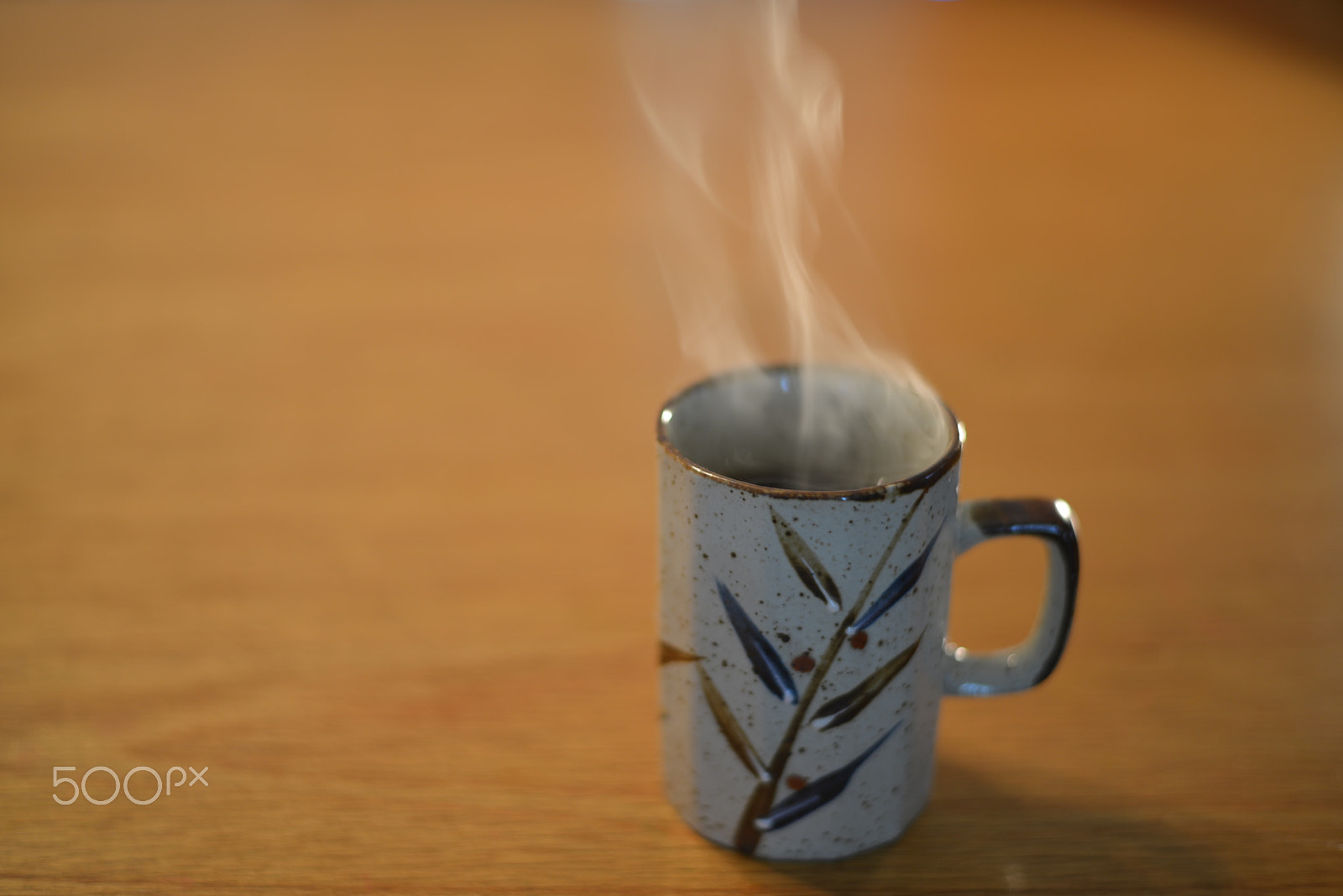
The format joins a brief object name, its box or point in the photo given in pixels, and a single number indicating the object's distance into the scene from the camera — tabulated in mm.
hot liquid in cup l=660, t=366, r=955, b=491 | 601
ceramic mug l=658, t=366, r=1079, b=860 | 520
